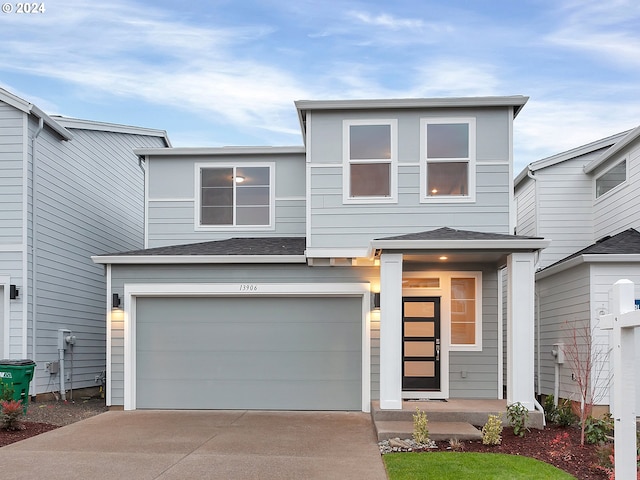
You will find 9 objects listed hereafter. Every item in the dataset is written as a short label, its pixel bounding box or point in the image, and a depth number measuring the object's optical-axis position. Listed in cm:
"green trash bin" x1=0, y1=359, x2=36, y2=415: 1021
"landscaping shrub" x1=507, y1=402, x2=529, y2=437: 860
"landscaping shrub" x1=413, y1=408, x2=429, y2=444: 796
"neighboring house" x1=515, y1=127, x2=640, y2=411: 1015
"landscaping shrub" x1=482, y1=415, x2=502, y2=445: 796
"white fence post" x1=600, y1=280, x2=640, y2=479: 376
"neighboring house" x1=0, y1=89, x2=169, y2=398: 1155
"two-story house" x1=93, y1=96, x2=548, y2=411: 1089
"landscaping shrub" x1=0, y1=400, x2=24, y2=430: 869
